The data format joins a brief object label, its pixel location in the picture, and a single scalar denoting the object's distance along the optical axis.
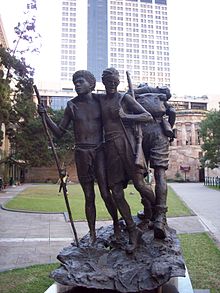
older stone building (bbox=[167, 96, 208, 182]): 48.95
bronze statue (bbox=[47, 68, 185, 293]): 3.85
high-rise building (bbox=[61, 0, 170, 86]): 91.06
